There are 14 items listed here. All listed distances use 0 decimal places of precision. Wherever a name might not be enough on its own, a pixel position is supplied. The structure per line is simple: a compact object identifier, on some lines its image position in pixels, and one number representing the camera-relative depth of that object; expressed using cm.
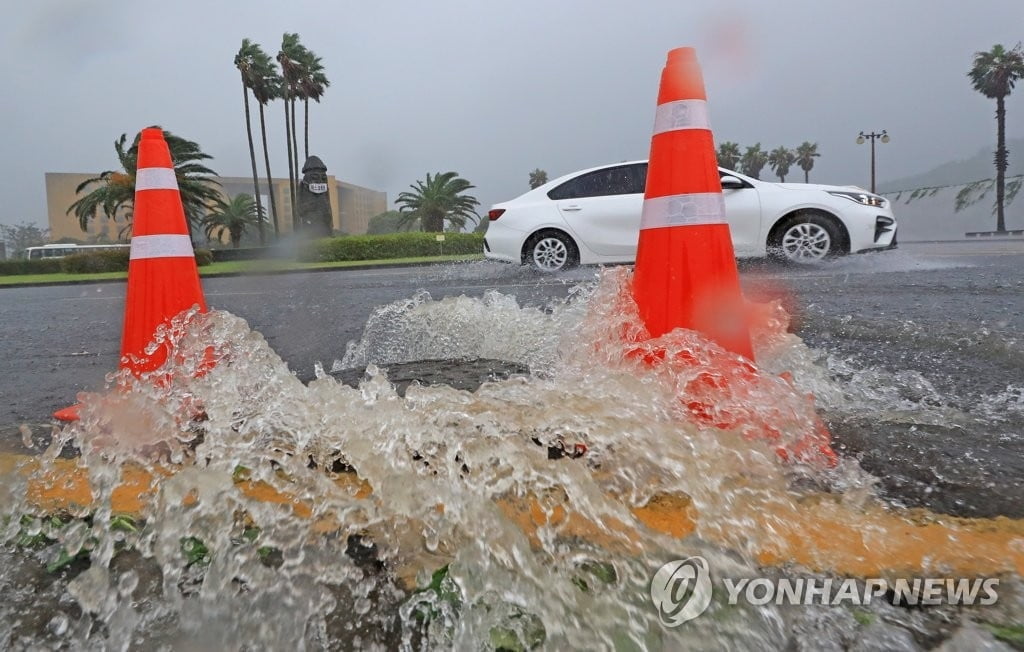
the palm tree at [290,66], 3700
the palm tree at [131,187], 2402
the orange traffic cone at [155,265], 256
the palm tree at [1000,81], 3475
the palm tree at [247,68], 3238
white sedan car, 718
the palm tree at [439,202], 3291
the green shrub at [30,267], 2853
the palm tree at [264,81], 3353
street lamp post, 2842
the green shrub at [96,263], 2388
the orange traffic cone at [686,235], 205
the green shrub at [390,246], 2172
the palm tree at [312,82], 3828
